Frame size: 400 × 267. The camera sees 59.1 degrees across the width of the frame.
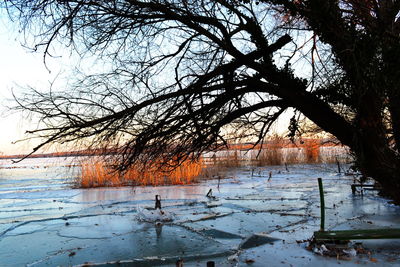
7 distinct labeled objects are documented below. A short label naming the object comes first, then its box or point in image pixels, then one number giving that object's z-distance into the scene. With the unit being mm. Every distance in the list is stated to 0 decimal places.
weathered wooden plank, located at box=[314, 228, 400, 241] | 4410
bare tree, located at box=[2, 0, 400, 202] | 3887
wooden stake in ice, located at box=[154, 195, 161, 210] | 7234
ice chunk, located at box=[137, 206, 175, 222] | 6832
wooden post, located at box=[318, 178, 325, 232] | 4645
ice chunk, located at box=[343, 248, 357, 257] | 4217
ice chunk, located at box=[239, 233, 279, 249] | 4854
